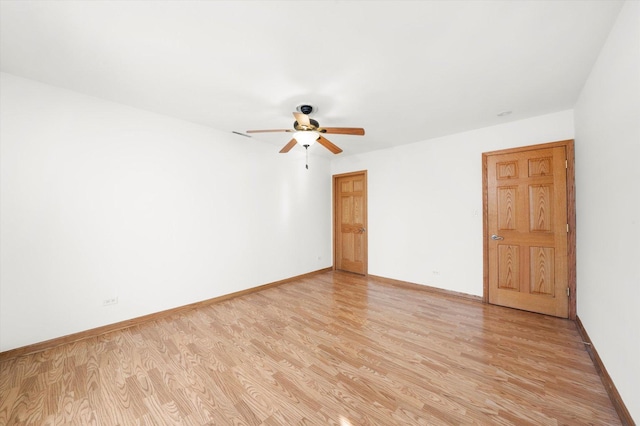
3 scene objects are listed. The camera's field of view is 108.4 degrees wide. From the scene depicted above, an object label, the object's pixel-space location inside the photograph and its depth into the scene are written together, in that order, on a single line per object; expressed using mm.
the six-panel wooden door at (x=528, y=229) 2912
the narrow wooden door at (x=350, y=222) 5027
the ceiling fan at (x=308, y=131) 2438
